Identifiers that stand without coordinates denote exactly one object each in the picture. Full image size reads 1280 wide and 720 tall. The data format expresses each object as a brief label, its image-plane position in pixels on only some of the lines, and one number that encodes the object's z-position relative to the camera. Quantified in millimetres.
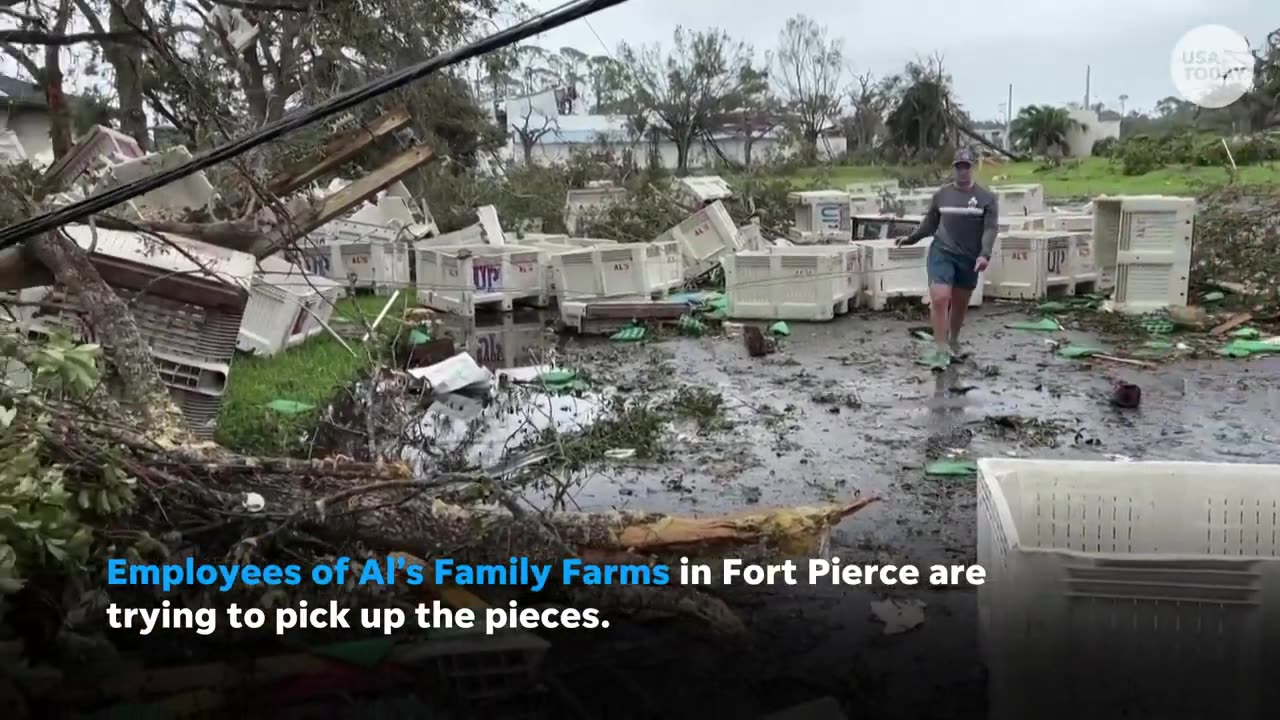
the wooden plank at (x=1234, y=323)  9023
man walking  7945
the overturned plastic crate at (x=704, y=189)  13594
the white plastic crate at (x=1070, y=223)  11930
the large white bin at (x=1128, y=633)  2402
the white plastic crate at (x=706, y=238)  12609
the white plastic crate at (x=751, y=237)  12792
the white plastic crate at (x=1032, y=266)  10898
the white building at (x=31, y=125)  14547
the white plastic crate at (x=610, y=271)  11055
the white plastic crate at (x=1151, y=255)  9531
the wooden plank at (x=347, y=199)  5836
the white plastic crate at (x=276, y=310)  7875
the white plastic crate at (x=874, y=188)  16103
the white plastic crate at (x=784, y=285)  10336
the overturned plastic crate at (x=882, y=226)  11805
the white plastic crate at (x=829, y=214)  13680
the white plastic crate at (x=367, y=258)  11906
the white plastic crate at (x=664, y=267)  11406
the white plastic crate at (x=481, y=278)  11164
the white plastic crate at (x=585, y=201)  14828
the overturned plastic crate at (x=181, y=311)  5160
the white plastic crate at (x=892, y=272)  10828
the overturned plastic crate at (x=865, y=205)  14133
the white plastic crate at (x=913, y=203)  14242
